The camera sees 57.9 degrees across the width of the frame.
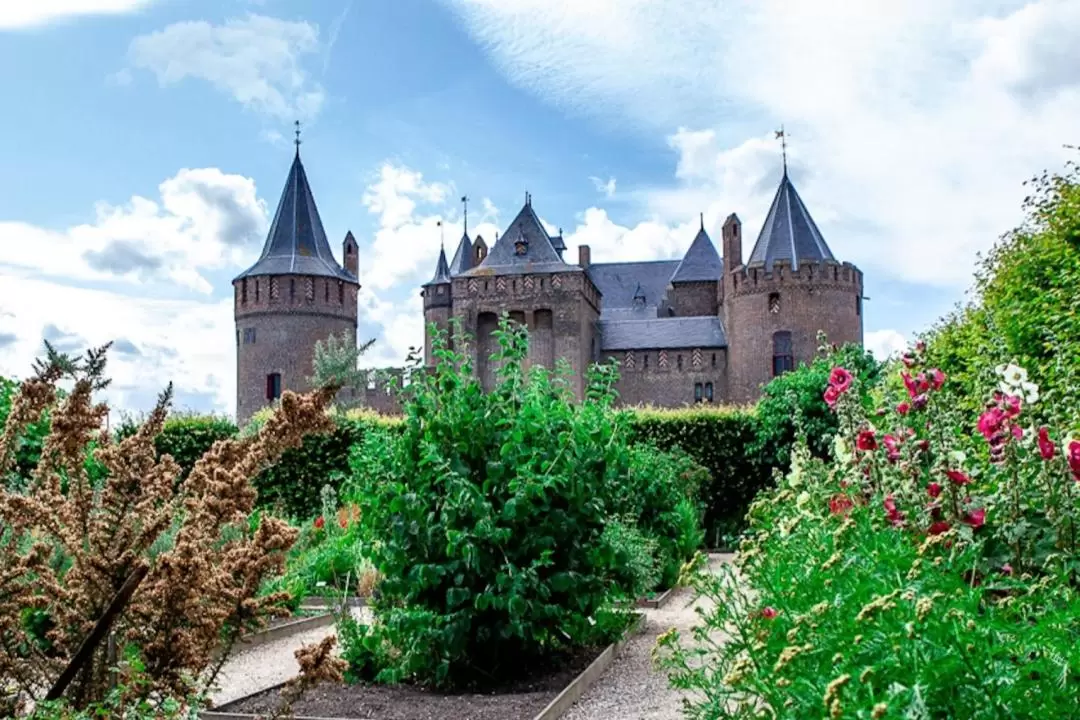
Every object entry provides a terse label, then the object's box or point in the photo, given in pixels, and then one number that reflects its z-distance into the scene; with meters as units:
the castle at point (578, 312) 39.69
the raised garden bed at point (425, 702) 4.54
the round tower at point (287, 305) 41.59
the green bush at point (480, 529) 4.97
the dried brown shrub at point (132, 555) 2.21
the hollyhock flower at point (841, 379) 4.56
